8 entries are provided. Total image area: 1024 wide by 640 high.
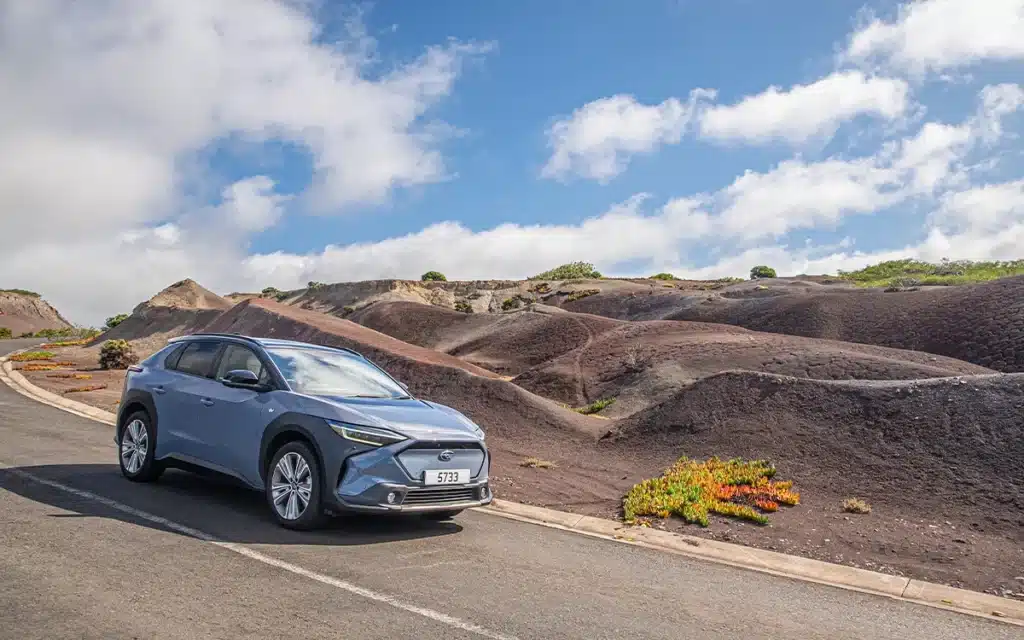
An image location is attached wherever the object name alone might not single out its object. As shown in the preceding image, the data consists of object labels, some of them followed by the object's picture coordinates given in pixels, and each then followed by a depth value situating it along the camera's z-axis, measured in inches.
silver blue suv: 275.1
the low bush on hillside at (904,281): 2285.4
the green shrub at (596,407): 872.3
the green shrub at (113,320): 2757.4
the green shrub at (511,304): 2441.2
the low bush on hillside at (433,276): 3420.3
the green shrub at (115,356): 1200.2
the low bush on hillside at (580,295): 2322.8
